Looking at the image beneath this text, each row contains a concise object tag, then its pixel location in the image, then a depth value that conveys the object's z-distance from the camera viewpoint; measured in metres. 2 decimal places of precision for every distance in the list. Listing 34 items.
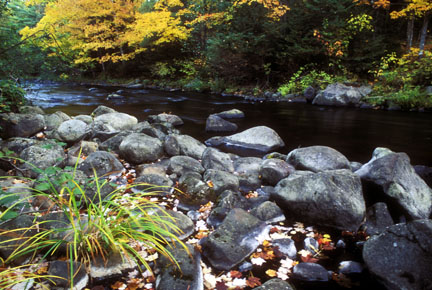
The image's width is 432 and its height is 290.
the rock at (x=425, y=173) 4.97
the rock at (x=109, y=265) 2.61
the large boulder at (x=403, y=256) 2.55
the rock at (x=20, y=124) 5.87
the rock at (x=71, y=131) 6.68
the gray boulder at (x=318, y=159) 5.22
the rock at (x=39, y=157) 4.65
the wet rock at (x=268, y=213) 3.83
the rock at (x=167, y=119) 9.72
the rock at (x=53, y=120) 7.41
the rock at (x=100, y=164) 4.70
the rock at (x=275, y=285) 2.46
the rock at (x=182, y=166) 5.14
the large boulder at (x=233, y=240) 2.96
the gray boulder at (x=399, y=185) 3.76
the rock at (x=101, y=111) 9.45
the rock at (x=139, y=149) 5.72
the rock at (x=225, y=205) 3.75
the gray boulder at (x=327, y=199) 3.59
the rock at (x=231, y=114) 10.96
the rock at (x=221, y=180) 4.41
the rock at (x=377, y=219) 3.59
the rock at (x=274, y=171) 4.92
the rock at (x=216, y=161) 5.33
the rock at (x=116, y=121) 7.60
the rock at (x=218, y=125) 9.08
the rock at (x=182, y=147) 6.16
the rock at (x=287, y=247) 3.17
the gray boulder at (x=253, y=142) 7.24
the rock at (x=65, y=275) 2.34
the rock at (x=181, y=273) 2.48
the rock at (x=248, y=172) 4.92
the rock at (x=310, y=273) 2.85
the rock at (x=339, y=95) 12.82
